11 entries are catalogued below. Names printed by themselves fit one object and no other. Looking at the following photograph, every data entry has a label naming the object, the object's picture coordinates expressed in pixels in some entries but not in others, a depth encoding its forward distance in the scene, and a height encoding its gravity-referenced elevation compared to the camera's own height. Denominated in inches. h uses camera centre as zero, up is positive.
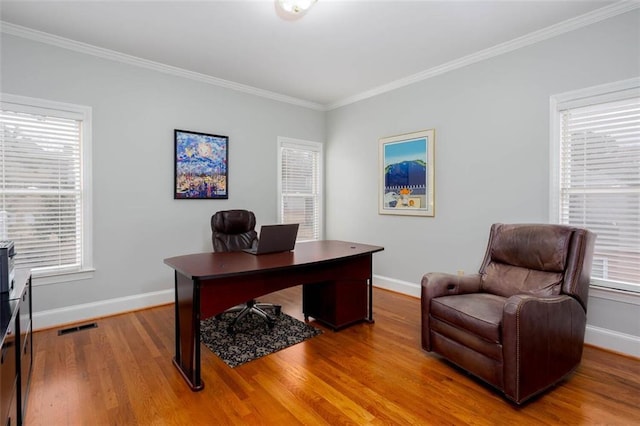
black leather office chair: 127.3 -11.0
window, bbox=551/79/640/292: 99.7 +11.9
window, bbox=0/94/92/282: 113.0 +8.5
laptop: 105.3 -9.8
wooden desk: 83.4 -22.0
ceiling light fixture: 91.1 +56.7
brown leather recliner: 75.6 -25.7
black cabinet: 57.2 -29.0
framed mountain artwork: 152.5 +17.1
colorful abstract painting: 148.9 +20.0
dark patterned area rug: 101.6 -43.6
